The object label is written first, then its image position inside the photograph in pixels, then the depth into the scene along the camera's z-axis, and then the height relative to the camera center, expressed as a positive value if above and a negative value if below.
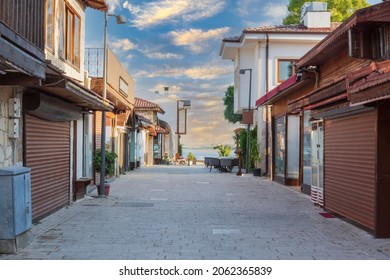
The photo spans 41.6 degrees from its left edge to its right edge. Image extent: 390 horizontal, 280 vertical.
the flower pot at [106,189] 14.97 -1.14
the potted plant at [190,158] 47.58 -0.68
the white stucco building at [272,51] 25.66 +5.14
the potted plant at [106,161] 15.95 -0.34
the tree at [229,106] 51.56 +4.61
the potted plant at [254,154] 25.53 -0.14
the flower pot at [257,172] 25.44 -1.03
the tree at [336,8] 35.47 +10.12
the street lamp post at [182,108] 53.06 +4.40
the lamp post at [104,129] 14.80 +0.62
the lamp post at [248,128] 26.31 +1.21
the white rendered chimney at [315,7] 27.47 +7.85
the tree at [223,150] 37.22 +0.07
